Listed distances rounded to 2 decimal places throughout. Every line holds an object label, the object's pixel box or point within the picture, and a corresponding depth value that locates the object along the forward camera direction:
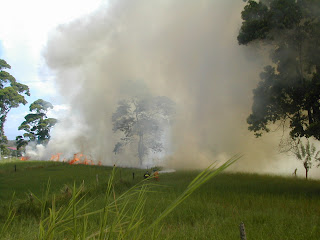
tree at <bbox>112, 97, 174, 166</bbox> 36.66
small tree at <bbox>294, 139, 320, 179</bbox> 19.88
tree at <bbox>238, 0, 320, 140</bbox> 13.02
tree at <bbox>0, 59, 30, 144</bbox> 43.06
